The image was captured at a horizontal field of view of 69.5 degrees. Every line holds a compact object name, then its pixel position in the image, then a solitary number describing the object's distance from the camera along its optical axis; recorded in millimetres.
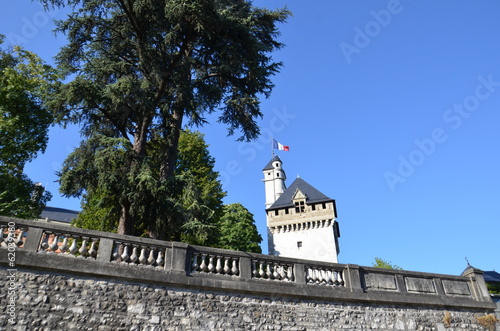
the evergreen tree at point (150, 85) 10000
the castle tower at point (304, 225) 34250
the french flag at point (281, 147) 47281
